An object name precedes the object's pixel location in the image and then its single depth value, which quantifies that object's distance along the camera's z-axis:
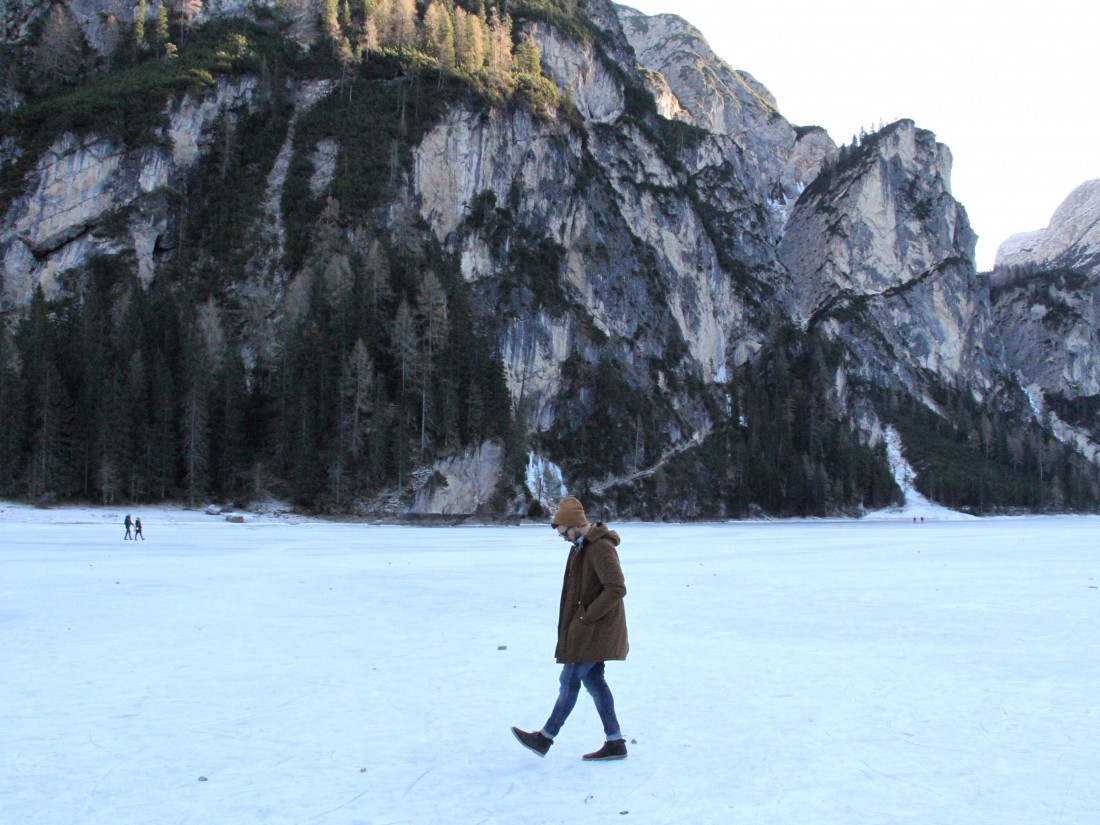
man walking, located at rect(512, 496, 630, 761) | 5.75
